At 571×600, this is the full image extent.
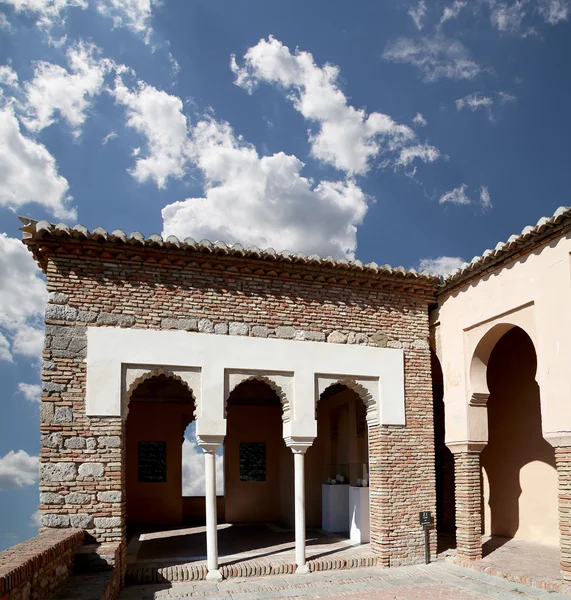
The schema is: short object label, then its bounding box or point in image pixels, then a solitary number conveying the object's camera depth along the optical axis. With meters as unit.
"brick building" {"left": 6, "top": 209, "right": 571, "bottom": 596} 8.35
